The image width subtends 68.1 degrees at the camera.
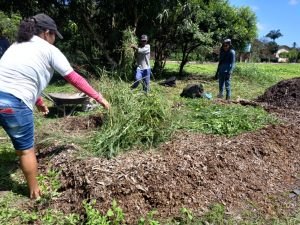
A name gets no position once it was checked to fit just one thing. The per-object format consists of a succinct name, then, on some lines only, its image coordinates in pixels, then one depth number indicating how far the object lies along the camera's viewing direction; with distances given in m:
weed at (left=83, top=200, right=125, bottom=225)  1.90
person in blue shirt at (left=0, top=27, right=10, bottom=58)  4.45
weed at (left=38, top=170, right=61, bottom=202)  2.15
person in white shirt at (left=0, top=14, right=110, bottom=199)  1.98
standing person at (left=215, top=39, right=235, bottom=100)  5.84
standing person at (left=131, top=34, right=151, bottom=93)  5.45
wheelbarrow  4.25
